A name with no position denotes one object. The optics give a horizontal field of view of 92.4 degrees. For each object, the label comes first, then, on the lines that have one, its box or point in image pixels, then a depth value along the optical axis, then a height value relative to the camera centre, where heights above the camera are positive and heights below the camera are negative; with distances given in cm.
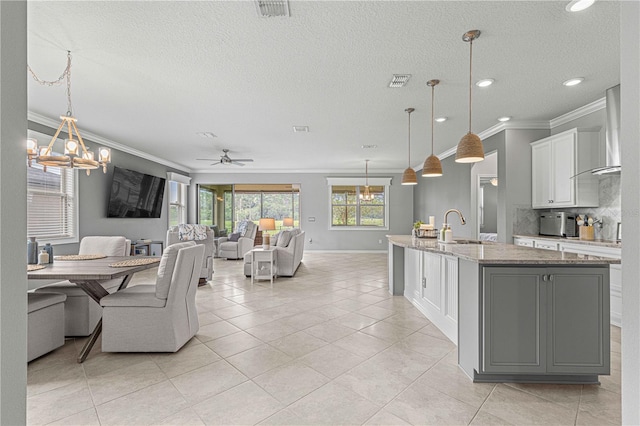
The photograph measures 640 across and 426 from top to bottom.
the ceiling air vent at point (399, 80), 313 +139
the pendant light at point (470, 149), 263 +56
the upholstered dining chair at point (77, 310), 292 -94
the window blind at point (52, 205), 449 +11
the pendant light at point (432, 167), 356 +53
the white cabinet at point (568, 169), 397 +61
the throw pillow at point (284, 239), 602 -52
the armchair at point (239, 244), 834 -86
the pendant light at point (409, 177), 442 +51
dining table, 240 -49
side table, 537 -94
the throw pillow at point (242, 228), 887 -46
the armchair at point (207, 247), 528 -63
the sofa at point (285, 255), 582 -81
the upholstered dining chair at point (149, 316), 256 -87
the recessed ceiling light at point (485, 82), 325 +140
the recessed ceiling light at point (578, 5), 205 +141
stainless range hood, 337 +91
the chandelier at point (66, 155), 267 +52
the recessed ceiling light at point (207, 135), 542 +140
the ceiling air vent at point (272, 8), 205 +140
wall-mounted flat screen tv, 605 +38
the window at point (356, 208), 983 +15
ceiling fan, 630 +111
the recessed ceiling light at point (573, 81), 325 +142
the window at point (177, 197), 852 +43
